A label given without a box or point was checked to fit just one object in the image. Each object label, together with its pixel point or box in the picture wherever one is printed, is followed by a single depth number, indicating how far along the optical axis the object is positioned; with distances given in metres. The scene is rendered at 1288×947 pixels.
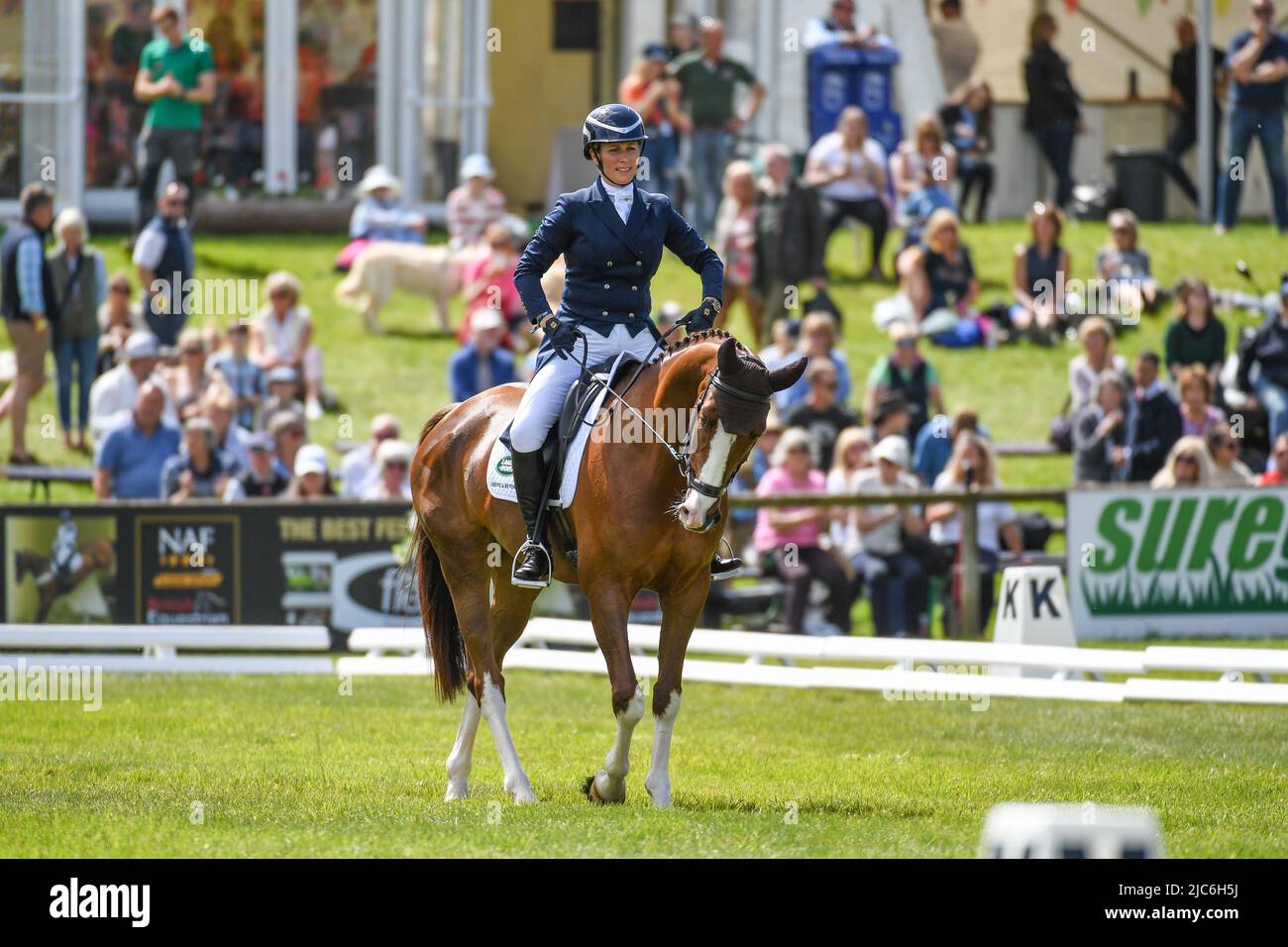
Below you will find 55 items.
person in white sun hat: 24.06
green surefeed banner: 16.34
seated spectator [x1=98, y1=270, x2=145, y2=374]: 20.53
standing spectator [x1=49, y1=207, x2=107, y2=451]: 20.41
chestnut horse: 9.29
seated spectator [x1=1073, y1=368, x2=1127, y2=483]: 18.41
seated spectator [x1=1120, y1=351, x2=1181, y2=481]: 18.19
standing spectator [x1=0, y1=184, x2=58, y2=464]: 20.30
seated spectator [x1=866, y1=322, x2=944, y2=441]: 18.94
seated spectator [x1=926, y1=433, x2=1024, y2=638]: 16.64
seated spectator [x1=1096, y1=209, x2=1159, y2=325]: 22.38
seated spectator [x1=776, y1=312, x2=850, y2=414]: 19.09
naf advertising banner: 16.42
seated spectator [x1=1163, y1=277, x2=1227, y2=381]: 19.95
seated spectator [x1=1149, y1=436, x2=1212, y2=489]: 17.00
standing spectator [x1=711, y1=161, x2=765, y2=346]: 21.66
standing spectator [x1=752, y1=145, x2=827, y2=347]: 21.72
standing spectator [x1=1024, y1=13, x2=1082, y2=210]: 26.08
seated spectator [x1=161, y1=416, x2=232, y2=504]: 17.70
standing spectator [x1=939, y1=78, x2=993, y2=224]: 26.73
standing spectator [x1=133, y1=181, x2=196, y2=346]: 21.50
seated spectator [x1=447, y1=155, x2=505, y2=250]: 23.78
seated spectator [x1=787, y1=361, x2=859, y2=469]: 18.69
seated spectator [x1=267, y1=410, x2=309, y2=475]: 18.25
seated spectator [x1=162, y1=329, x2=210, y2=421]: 19.22
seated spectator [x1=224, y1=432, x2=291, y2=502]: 17.70
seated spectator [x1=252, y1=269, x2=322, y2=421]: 20.57
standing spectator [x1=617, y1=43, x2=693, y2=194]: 24.05
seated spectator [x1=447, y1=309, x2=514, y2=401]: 19.66
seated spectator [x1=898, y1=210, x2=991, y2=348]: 21.86
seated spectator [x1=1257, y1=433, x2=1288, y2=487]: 17.42
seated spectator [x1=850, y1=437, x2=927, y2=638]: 16.72
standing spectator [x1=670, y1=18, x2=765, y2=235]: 23.81
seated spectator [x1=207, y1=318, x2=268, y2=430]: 19.56
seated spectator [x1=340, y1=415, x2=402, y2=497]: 18.19
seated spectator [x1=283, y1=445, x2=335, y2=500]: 17.31
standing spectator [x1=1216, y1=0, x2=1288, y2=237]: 23.92
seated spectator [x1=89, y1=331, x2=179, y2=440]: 19.19
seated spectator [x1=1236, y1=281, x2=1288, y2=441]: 19.00
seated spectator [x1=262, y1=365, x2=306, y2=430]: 19.14
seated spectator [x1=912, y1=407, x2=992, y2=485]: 18.33
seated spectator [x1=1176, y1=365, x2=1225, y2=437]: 18.44
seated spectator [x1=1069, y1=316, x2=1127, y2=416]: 19.31
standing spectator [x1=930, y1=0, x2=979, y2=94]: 28.38
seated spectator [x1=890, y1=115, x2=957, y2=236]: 23.66
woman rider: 10.05
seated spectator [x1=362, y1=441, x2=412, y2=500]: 17.66
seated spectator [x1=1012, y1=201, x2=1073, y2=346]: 21.92
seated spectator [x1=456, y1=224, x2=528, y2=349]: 21.28
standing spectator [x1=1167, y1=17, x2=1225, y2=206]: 27.30
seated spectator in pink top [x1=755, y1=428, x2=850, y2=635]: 16.70
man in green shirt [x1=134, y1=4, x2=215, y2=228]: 23.62
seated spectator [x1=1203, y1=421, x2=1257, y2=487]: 17.44
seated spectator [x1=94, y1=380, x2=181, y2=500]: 17.84
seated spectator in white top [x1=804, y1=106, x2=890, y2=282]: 23.34
